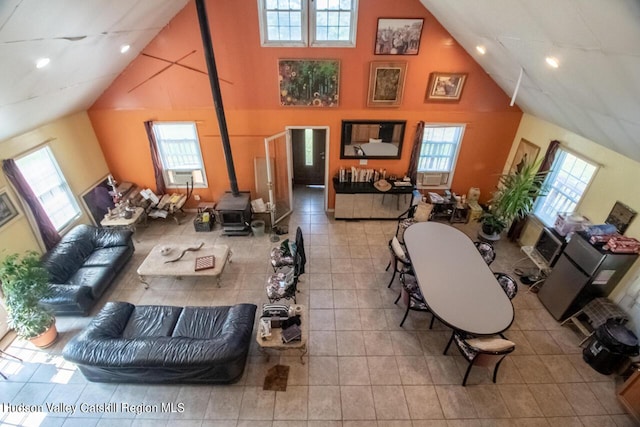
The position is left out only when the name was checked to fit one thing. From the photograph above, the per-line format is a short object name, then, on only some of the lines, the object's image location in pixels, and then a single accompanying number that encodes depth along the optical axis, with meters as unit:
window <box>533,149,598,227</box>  4.98
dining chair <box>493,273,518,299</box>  4.11
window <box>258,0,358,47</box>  5.23
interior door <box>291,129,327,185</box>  7.80
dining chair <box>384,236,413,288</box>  4.70
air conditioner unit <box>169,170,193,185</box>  6.80
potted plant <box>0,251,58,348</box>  3.75
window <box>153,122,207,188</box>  6.37
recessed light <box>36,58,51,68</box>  3.53
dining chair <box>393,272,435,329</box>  4.25
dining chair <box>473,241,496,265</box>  4.71
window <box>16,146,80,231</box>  5.06
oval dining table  3.49
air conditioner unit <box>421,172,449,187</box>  6.95
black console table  6.59
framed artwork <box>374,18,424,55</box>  5.32
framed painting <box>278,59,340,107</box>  5.64
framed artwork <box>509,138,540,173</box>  5.93
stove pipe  4.76
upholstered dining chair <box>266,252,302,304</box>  4.49
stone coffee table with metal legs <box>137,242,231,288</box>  4.86
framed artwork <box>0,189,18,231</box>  4.48
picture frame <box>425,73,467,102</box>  5.79
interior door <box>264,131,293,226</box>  6.36
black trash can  3.66
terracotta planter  4.04
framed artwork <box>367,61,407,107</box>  5.68
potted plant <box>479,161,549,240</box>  5.44
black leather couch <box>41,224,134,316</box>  4.39
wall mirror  6.31
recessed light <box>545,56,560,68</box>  3.47
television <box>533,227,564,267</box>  4.79
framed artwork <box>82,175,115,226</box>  6.03
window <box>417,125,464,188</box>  6.48
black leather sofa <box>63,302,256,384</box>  3.39
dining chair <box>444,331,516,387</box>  3.34
